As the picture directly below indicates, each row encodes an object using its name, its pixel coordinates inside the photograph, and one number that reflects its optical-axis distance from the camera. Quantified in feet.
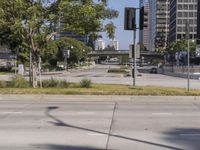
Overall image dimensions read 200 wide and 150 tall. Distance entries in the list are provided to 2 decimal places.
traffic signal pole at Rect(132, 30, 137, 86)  61.49
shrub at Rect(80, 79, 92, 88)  64.00
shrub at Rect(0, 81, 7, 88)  64.16
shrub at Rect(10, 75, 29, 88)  63.47
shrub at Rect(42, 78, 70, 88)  65.10
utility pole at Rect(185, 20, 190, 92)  58.53
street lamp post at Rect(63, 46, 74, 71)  213.81
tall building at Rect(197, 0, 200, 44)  400.89
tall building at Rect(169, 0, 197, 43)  417.61
